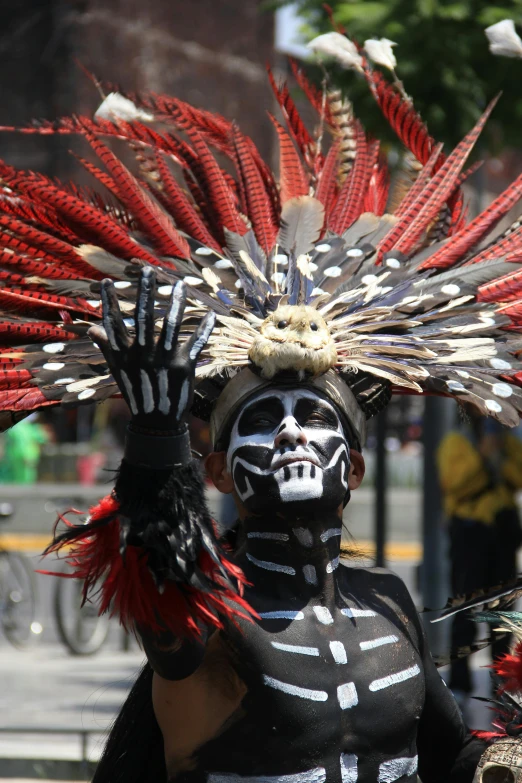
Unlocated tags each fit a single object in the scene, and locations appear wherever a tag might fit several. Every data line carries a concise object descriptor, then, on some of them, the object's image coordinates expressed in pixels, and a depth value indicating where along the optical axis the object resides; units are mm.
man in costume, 4809
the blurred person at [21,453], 33397
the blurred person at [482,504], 14273
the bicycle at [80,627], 17828
